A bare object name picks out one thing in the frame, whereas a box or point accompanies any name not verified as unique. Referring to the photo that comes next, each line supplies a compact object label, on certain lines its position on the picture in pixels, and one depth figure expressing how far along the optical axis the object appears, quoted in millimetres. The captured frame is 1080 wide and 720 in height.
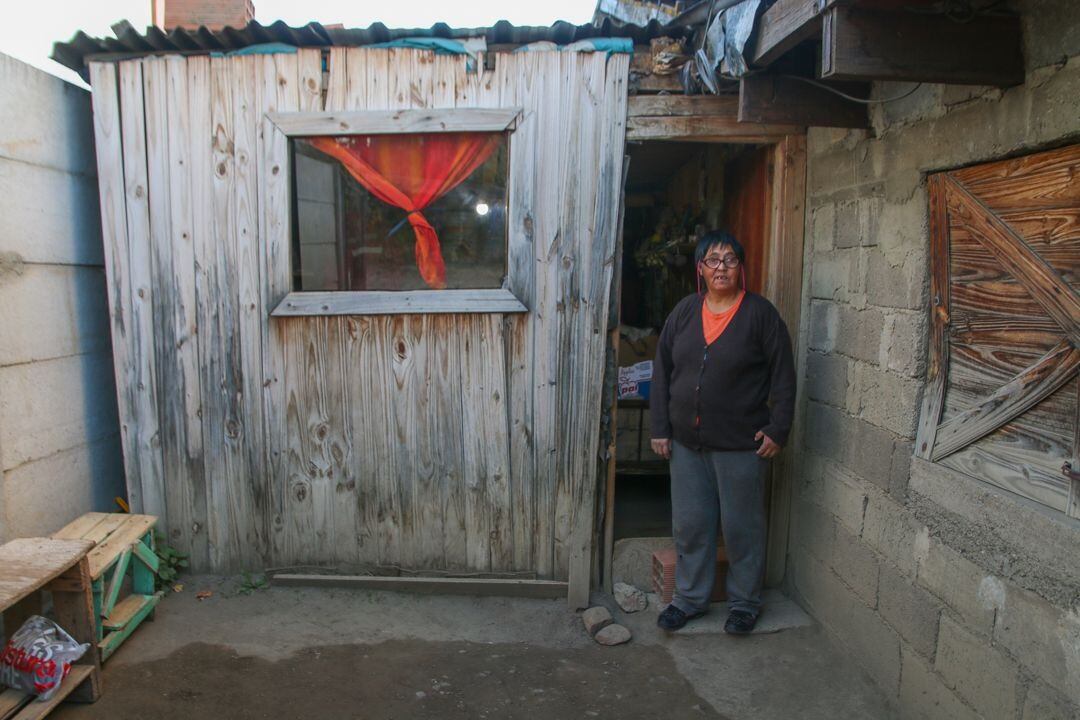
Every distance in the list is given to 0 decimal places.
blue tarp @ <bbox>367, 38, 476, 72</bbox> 3990
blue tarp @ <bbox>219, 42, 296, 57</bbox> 4070
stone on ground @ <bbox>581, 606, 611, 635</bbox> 4062
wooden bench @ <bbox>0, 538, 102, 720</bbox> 3059
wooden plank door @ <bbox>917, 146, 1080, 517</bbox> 2375
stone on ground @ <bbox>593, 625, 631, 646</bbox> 3945
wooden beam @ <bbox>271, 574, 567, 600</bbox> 4414
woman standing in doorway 3697
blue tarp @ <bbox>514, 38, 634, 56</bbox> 3943
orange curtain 4105
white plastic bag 3051
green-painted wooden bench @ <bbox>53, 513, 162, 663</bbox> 3582
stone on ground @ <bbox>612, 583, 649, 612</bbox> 4277
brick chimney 6066
